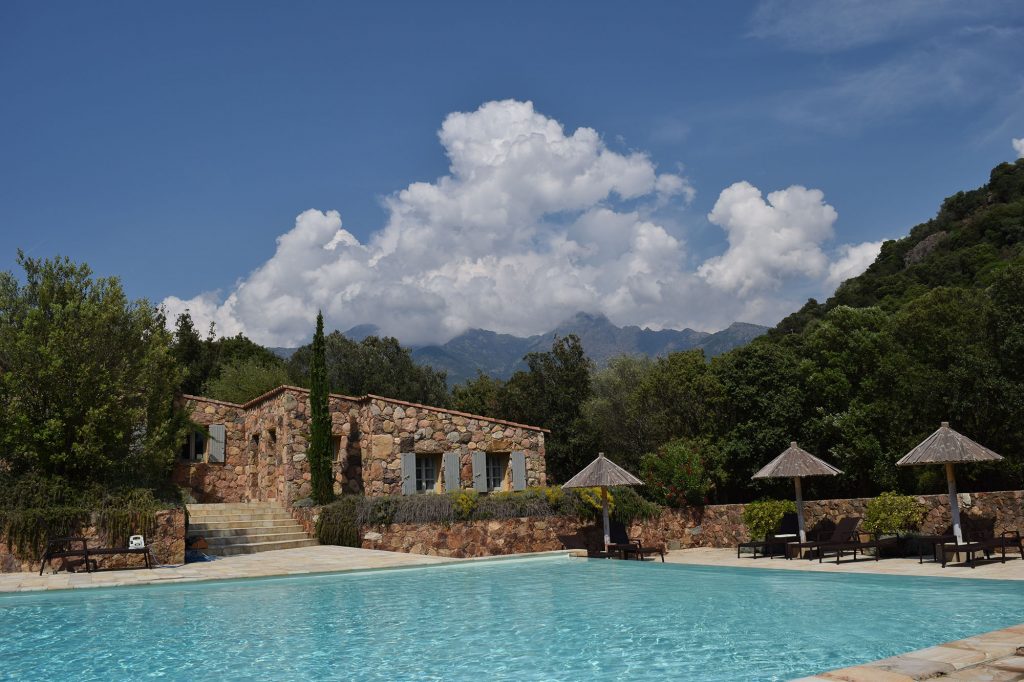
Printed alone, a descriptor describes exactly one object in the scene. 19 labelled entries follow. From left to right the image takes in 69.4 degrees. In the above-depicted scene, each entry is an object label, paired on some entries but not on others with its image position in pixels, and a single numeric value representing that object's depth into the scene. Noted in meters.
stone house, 21.03
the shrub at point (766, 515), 16.70
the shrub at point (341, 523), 18.72
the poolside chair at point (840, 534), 14.38
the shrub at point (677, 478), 19.64
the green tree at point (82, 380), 14.91
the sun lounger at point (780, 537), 15.70
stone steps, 17.66
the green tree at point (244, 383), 29.53
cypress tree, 19.66
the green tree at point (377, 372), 38.06
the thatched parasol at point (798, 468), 15.23
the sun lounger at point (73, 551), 13.93
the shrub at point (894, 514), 14.77
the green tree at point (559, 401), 32.19
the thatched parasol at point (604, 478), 16.55
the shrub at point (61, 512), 14.23
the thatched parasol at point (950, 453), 12.67
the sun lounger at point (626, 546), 16.23
